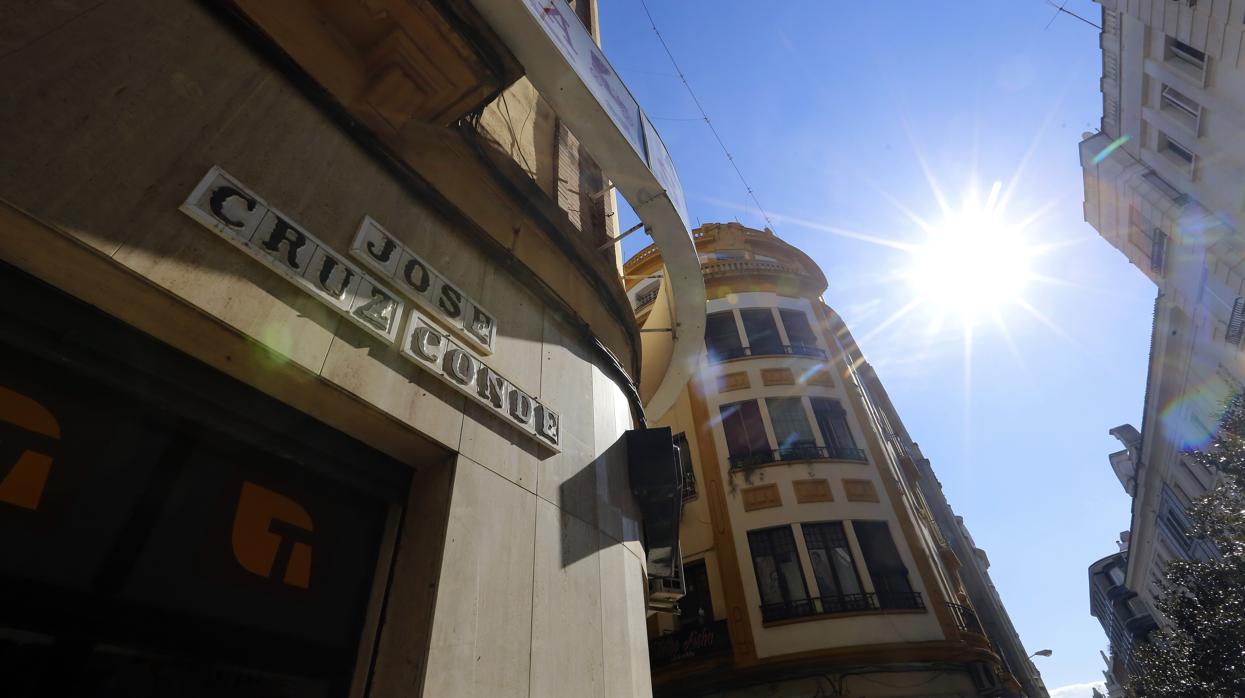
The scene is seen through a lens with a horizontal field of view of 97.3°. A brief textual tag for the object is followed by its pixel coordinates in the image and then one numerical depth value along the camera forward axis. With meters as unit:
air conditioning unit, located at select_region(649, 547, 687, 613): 5.66
